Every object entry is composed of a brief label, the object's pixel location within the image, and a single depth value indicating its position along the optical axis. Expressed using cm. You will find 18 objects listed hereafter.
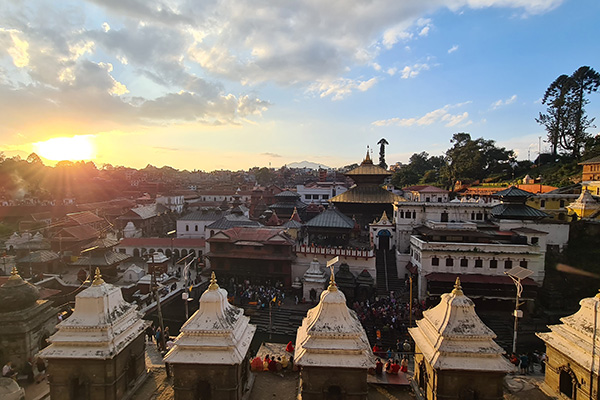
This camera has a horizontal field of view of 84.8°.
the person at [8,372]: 1173
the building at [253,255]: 2545
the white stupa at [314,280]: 2306
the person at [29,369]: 1209
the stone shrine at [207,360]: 896
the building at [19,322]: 1243
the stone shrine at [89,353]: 941
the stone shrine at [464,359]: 855
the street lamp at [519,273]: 1445
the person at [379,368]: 1135
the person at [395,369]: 1134
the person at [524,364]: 1369
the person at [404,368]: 1183
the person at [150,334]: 1660
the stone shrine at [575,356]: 889
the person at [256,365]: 1181
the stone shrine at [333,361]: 862
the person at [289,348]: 1332
